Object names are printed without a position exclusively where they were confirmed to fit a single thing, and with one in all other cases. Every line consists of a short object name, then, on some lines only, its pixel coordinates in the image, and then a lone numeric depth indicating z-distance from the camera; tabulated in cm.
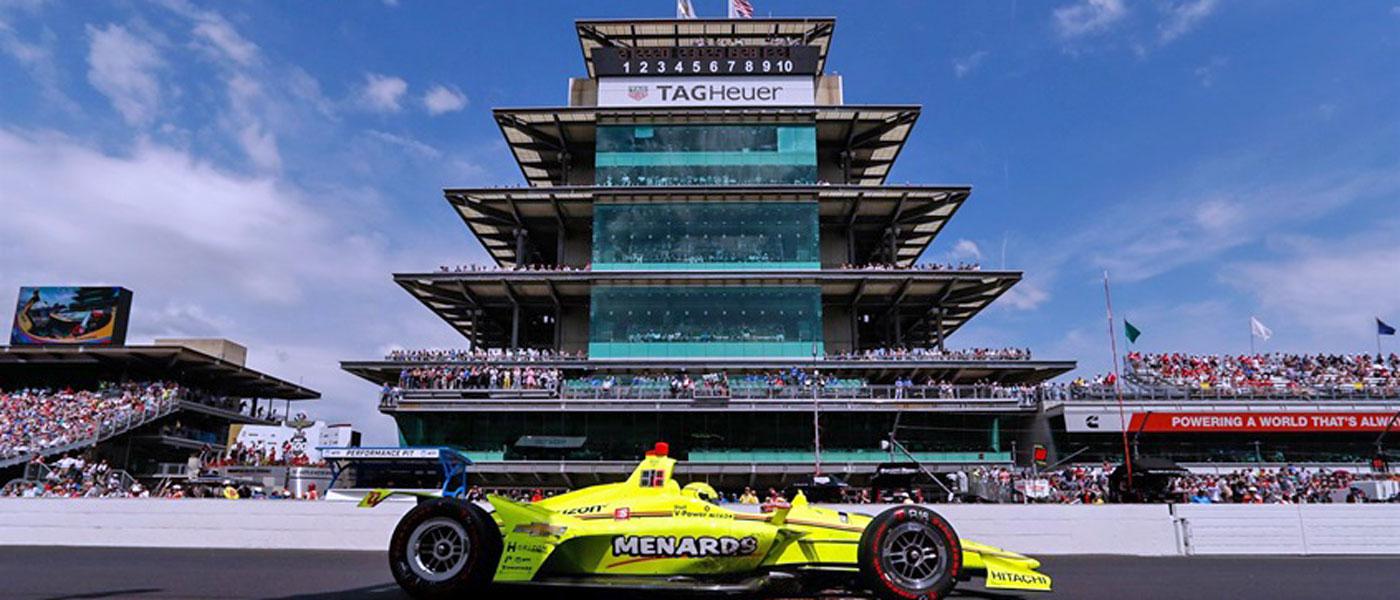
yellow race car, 841
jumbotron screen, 5156
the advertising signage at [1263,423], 3838
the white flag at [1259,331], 4419
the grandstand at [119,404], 4191
